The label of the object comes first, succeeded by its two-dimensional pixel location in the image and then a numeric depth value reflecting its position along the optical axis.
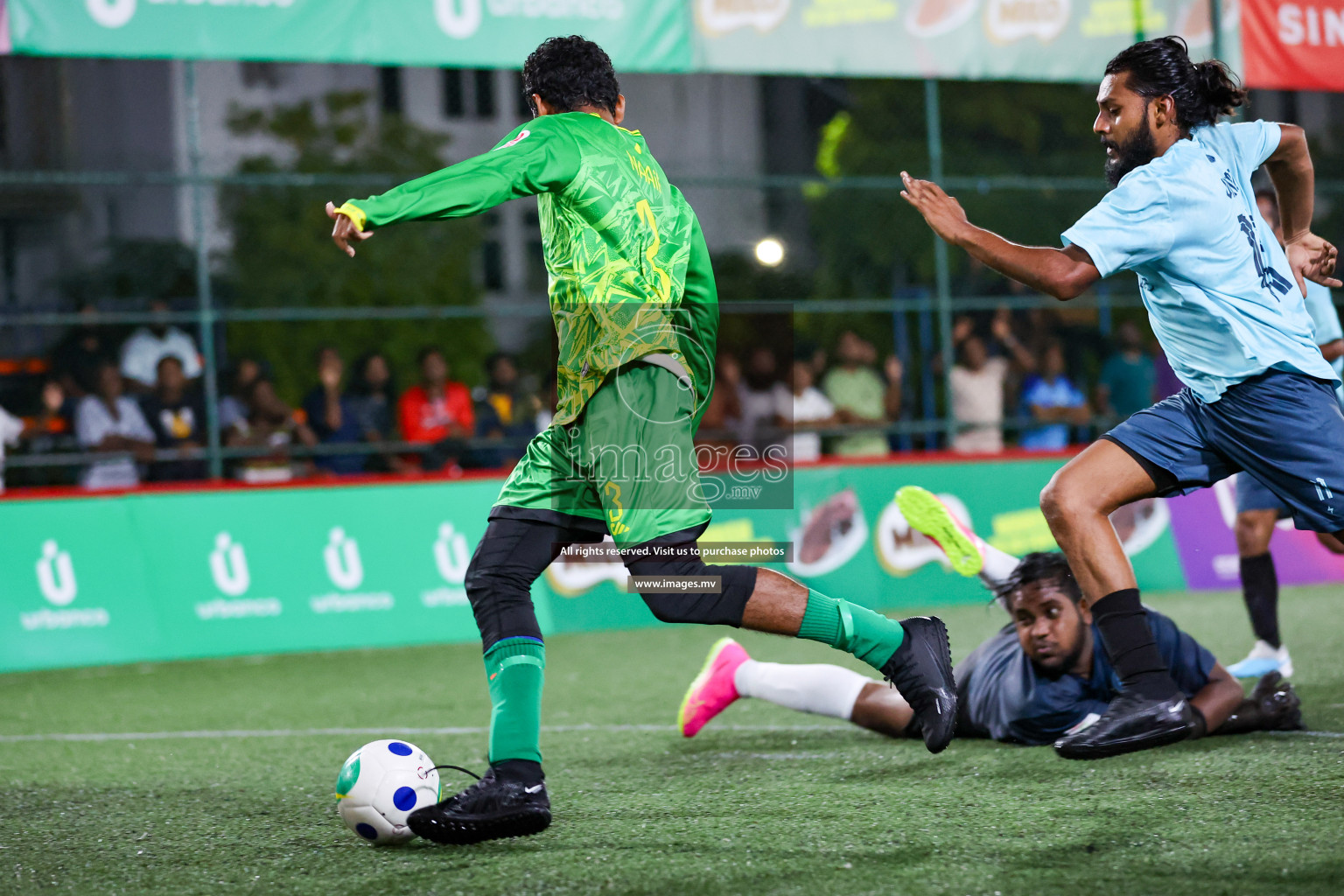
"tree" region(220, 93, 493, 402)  19.55
